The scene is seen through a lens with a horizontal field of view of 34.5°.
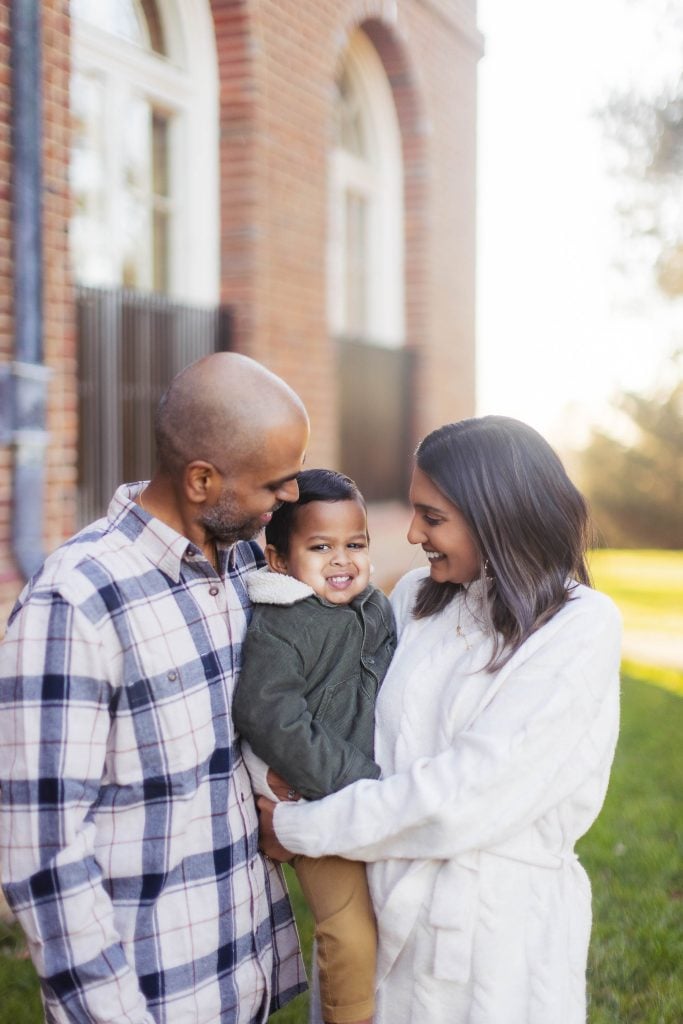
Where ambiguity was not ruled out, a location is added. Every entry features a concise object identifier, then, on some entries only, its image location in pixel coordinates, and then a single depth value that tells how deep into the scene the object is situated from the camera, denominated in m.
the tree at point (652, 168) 17.31
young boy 2.28
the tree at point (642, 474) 24.34
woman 2.19
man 1.98
